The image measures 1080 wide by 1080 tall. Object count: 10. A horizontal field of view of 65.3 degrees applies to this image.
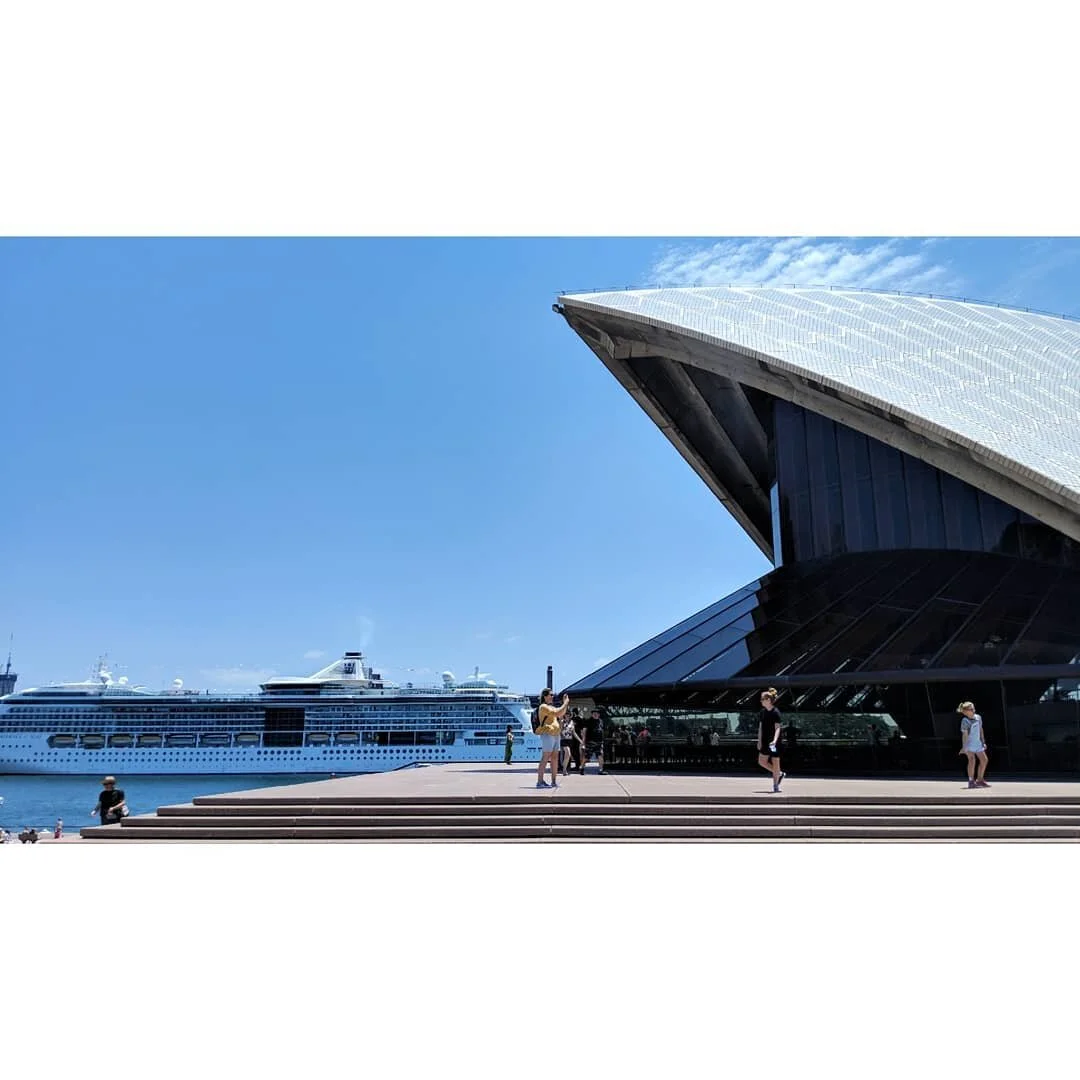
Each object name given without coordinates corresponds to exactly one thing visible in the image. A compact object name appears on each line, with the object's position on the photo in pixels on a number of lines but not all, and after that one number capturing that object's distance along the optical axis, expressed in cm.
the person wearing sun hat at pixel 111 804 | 1135
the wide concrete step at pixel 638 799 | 1045
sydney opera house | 1500
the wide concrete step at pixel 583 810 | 1018
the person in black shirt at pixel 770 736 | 1173
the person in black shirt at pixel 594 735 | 1994
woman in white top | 1197
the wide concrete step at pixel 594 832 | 959
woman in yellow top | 1204
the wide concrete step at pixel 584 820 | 995
